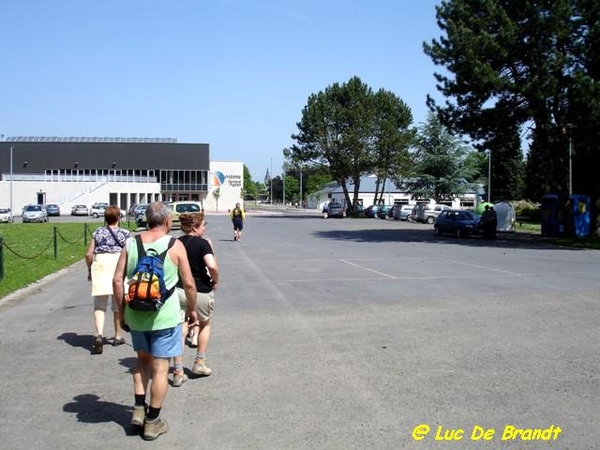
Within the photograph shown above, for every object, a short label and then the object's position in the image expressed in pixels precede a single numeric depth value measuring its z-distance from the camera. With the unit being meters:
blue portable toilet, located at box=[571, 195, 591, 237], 30.47
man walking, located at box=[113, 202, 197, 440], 4.62
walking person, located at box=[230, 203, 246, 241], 26.83
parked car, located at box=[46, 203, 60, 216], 67.50
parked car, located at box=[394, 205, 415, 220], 57.91
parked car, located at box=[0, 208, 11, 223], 53.52
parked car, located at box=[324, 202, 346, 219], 64.56
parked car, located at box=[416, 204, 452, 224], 52.62
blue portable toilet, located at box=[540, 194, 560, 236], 31.69
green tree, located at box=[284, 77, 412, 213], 65.25
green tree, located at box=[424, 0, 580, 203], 26.08
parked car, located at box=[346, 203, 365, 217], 70.54
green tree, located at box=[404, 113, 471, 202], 69.12
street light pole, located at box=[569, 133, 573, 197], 29.12
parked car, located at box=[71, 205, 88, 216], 70.00
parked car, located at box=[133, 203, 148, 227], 40.42
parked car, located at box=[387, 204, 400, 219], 61.45
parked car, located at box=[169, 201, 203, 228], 35.44
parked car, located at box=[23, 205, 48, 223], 51.44
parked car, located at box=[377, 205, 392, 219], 64.25
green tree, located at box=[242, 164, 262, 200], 183.40
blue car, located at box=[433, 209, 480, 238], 31.67
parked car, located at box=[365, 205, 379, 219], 66.81
